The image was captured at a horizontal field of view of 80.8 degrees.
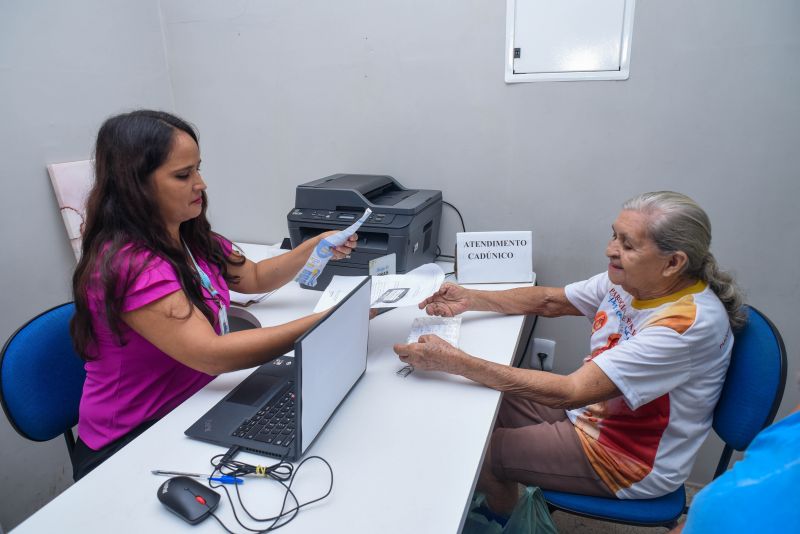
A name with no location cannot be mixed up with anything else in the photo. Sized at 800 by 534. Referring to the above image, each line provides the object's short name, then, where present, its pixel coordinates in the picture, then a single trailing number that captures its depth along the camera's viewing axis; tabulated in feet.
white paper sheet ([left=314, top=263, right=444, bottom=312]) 4.22
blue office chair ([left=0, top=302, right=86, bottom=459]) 3.65
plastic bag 3.80
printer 5.32
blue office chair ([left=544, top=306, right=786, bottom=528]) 3.33
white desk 2.50
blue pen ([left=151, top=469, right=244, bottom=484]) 2.75
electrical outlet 6.56
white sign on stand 5.68
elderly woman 3.43
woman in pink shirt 3.39
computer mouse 2.49
